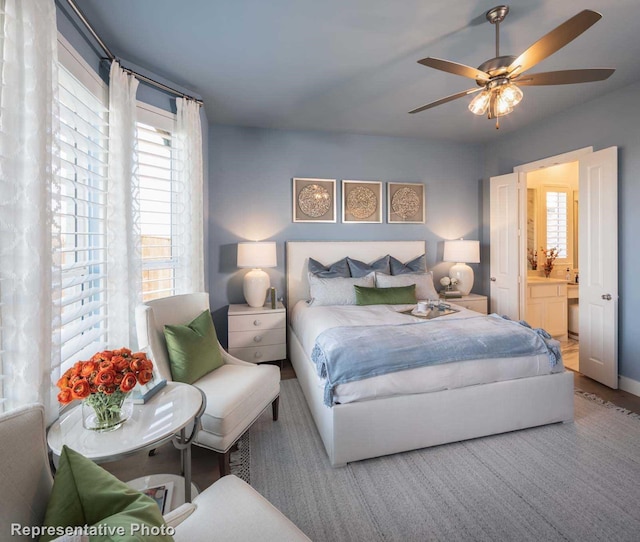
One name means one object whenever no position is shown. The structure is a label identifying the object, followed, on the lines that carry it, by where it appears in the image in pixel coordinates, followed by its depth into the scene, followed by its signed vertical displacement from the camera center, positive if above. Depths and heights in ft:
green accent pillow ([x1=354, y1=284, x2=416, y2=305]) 11.23 -0.89
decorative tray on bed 9.43 -1.26
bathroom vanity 14.88 -1.66
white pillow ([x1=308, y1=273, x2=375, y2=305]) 11.48 -0.68
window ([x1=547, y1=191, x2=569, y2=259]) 16.90 +2.42
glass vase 4.31 -1.89
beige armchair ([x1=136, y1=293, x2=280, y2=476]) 5.98 -2.39
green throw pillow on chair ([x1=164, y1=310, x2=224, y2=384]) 6.77 -1.73
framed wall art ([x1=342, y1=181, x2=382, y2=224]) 13.80 +2.93
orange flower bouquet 4.11 -1.47
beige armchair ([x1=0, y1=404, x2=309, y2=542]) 2.63 -2.08
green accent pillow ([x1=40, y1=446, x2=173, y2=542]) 2.57 -1.93
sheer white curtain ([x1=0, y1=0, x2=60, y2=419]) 4.02 +0.90
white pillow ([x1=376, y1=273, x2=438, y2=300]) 12.10 -0.45
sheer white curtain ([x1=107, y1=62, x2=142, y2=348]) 7.11 +1.39
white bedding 6.54 -2.23
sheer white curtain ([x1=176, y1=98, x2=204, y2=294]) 9.45 +2.38
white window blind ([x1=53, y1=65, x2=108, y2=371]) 5.76 +1.19
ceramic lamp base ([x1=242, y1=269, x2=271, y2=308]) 11.91 -0.60
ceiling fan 5.78 +3.79
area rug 5.15 -3.98
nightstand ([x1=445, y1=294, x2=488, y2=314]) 13.35 -1.33
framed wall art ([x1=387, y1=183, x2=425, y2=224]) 14.24 +2.95
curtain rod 5.82 +4.76
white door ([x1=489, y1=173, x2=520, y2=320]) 13.17 +1.02
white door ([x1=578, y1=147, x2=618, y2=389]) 9.89 +0.12
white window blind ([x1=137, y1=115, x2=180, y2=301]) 8.71 +1.78
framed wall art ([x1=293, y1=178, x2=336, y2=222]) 13.28 +2.91
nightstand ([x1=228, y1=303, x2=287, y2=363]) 11.16 -2.18
